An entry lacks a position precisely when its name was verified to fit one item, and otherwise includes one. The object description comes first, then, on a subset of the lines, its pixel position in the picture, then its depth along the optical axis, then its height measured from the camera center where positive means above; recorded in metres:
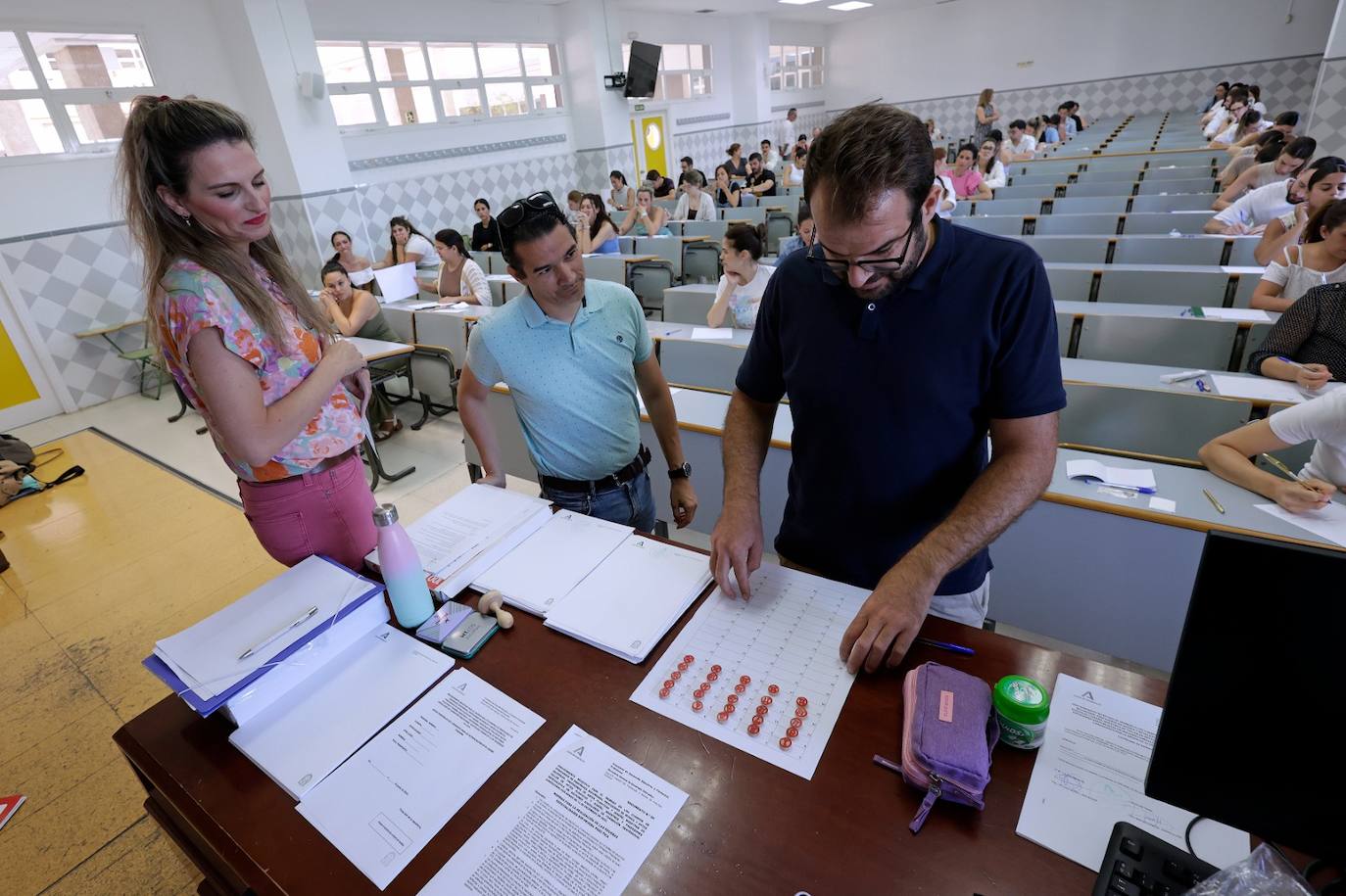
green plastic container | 0.81 -0.69
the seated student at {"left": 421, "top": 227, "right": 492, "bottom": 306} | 4.88 -0.68
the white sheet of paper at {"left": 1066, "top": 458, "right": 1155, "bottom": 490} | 1.87 -0.99
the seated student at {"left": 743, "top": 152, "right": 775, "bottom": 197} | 9.88 -0.43
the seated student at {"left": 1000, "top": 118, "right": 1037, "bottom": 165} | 9.34 -0.28
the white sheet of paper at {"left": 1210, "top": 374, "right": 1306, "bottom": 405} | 2.15 -0.93
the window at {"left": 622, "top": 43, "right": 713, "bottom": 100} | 11.74 +1.48
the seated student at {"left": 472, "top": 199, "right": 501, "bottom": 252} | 7.16 -0.55
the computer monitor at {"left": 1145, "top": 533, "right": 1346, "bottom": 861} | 0.52 -0.48
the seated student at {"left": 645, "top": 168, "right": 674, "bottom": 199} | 9.60 -0.34
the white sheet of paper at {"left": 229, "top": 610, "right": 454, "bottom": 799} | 0.92 -0.74
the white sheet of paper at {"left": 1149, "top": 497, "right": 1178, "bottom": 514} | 1.73 -1.00
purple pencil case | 0.76 -0.69
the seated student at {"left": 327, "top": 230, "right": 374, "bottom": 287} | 5.61 -0.57
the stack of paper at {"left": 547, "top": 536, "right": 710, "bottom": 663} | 1.08 -0.73
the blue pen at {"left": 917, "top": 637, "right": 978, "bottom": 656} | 0.99 -0.74
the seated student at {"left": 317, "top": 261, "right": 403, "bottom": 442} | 4.31 -0.78
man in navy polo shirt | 0.98 -0.40
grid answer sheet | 0.90 -0.74
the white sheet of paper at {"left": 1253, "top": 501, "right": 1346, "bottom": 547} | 1.58 -1.00
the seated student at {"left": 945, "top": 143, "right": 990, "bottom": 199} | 6.98 -0.48
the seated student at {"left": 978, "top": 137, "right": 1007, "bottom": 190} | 7.08 -0.42
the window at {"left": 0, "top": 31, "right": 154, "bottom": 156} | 5.09 +1.02
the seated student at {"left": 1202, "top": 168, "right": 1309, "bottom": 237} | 4.35 -0.71
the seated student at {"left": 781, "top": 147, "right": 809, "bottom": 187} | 10.03 -0.39
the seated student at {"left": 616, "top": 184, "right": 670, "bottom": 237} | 7.50 -0.60
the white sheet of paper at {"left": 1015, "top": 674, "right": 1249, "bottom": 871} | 0.73 -0.76
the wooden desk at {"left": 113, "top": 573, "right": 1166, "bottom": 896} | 0.73 -0.76
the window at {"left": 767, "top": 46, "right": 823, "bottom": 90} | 14.81 +1.70
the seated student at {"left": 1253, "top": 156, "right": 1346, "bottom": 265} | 3.48 -0.60
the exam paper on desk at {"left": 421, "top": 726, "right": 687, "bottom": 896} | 0.75 -0.76
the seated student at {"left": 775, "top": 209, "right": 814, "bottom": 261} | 3.89 -0.52
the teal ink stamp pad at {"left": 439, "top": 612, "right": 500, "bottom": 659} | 1.09 -0.73
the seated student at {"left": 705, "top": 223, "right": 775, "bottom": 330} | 3.56 -0.64
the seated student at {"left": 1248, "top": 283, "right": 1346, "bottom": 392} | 2.26 -0.84
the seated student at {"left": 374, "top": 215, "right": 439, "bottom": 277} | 6.14 -0.57
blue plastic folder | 0.92 -0.65
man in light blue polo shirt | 1.49 -0.49
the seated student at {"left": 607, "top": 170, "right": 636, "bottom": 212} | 8.71 -0.39
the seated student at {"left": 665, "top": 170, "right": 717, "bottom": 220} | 7.87 -0.54
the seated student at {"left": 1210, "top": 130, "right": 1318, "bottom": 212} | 4.69 -0.49
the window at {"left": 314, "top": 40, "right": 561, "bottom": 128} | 7.30 +1.18
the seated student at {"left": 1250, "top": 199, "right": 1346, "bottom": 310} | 2.75 -0.72
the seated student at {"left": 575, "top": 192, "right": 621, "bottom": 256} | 6.57 -0.61
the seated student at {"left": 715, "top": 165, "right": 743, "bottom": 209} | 9.15 -0.48
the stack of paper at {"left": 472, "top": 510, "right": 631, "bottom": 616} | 1.21 -0.73
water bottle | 1.10 -0.63
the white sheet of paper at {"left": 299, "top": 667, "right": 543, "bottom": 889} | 0.81 -0.75
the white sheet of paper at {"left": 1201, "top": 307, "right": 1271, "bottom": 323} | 2.88 -0.91
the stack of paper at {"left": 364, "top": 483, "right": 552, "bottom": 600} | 1.29 -0.71
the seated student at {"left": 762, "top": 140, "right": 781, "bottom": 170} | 11.68 -0.16
